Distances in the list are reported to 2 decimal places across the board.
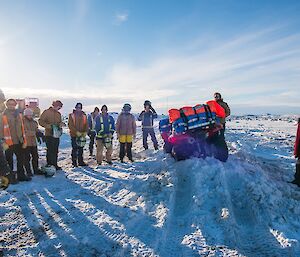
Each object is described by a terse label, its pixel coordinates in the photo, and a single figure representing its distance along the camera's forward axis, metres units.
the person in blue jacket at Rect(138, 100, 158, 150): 12.96
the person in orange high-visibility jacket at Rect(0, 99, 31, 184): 7.75
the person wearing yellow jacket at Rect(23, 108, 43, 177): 8.88
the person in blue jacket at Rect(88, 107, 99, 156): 13.48
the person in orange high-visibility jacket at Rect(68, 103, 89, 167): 10.49
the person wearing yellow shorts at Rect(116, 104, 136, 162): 10.89
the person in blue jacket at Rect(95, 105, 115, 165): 10.74
